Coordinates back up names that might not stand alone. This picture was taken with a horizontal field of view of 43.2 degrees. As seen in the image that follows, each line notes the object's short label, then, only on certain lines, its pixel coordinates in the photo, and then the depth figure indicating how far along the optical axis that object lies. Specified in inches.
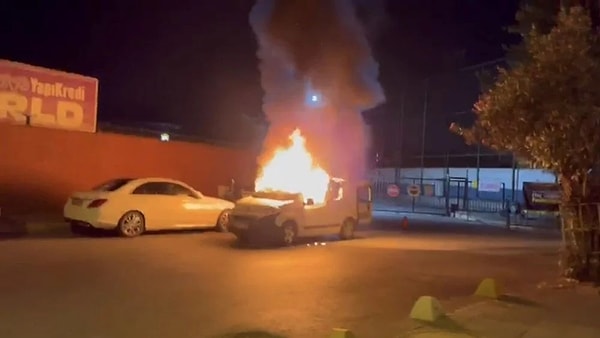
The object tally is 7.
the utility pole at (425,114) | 1915.6
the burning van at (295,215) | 697.6
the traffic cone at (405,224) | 1025.7
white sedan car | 693.9
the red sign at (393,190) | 1589.6
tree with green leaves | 468.4
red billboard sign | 852.0
